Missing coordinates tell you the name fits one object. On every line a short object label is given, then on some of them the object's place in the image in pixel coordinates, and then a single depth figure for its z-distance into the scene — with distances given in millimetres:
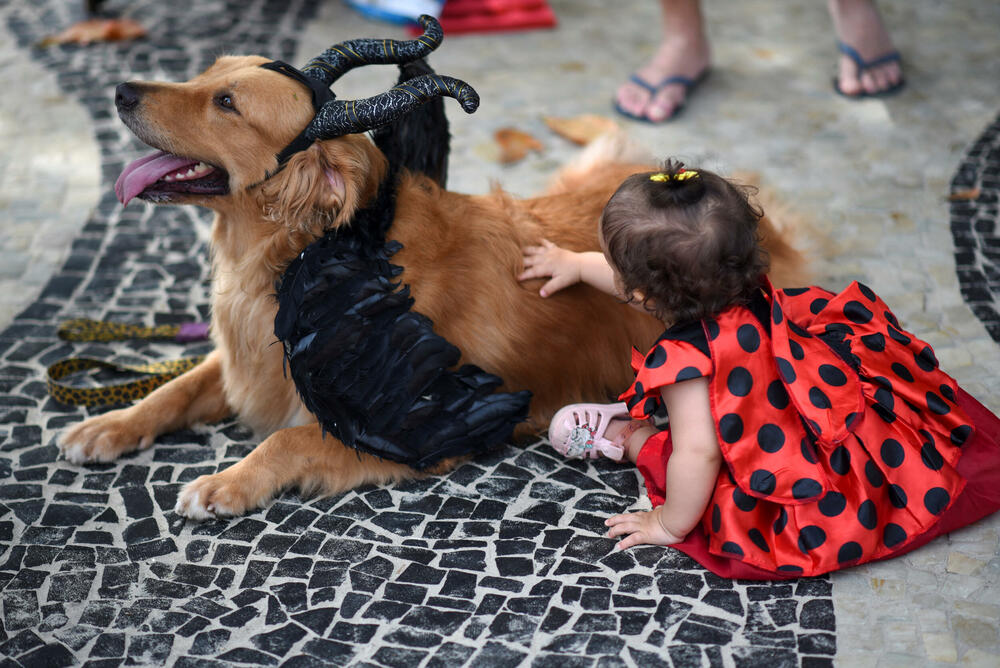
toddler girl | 2389
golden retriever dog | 2635
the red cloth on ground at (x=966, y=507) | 2496
